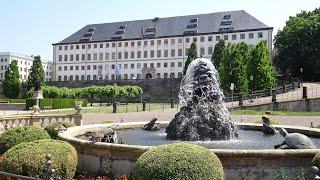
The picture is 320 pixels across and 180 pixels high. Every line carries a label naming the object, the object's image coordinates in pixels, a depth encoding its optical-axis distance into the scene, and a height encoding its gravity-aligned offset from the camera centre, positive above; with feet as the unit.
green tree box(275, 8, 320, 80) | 161.19 +24.31
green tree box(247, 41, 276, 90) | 129.96 +10.29
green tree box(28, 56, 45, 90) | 202.11 +15.98
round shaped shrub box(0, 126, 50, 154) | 25.25 -3.45
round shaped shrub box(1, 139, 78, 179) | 18.53 -3.96
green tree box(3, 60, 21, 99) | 203.85 +6.77
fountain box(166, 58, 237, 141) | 30.61 -1.86
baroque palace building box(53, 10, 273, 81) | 219.58 +38.66
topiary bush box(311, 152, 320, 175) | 18.42 -4.05
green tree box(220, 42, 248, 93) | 129.67 +9.47
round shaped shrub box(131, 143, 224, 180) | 15.26 -3.56
